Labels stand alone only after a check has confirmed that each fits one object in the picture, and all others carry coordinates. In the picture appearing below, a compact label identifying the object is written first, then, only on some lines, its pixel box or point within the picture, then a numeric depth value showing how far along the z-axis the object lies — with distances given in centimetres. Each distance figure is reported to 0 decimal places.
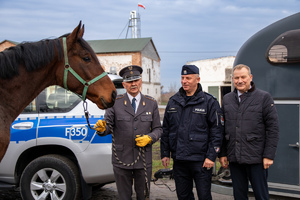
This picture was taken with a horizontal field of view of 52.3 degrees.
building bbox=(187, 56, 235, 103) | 2656
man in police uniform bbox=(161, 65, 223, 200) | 321
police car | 416
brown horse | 264
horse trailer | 412
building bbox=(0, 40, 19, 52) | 3327
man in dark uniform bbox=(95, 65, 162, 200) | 323
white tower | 4378
